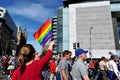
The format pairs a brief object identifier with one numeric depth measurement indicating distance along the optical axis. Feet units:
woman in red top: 3.47
